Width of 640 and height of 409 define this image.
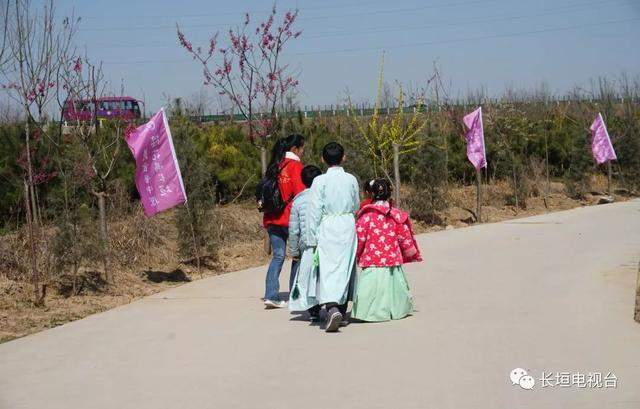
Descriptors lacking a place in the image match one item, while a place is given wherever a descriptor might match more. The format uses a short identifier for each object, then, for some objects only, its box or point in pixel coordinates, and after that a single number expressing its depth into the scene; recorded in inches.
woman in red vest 381.7
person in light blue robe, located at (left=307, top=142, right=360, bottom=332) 341.7
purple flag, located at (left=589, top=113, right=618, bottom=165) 953.5
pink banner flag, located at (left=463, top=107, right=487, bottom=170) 762.8
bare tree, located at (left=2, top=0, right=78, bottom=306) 396.8
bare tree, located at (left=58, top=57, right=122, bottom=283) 446.9
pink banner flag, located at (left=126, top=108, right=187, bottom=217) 443.5
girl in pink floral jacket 348.2
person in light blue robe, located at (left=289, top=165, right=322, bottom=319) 350.3
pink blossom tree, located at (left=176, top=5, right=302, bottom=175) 581.0
